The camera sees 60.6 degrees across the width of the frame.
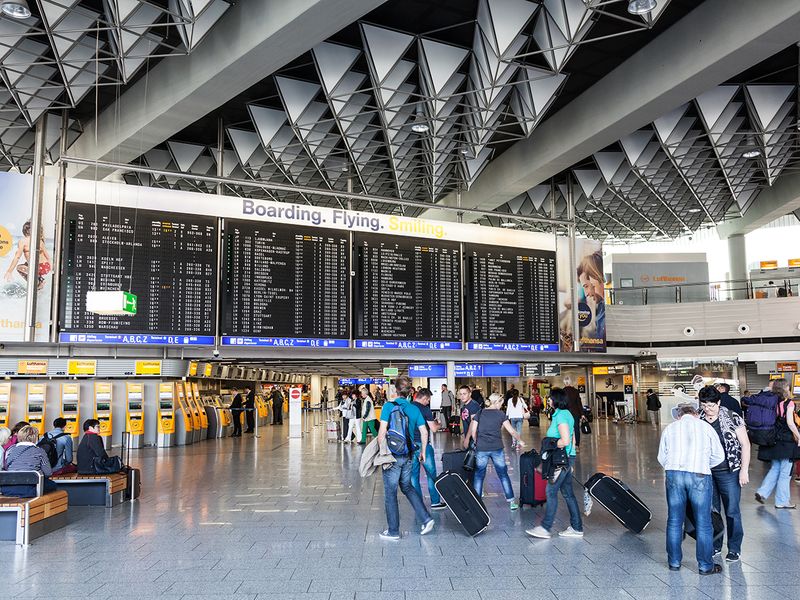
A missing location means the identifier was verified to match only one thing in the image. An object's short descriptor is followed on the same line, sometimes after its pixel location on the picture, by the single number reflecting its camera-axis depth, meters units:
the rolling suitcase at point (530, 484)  8.59
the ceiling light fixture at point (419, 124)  16.14
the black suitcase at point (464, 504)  6.98
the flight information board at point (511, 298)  19.14
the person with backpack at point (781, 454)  8.52
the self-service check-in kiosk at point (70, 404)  16.64
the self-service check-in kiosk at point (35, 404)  16.31
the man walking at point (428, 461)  8.30
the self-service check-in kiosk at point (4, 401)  15.86
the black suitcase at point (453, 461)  8.92
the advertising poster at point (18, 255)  14.59
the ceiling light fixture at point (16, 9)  10.95
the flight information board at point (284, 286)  16.16
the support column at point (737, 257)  30.69
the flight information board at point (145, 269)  14.85
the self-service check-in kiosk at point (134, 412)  17.23
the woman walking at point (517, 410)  15.70
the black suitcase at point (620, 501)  6.99
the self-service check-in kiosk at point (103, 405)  16.91
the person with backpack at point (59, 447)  9.73
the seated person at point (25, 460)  7.57
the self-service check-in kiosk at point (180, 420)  18.23
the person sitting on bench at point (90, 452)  9.13
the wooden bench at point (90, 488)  8.89
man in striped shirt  5.55
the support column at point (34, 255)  14.57
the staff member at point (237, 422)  23.22
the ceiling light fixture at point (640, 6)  11.34
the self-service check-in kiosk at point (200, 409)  19.80
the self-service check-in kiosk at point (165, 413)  17.62
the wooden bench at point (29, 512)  6.77
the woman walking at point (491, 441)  8.28
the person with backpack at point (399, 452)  6.91
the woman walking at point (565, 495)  6.88
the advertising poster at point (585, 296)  20.69
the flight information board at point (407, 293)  17.59
